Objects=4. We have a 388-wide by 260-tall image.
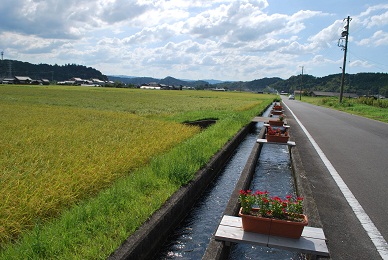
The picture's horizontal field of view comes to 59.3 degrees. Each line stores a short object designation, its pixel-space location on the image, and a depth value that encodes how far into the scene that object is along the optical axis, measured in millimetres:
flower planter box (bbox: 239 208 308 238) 3684
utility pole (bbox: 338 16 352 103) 37644
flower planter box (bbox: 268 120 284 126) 13381
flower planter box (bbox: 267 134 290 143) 9978
